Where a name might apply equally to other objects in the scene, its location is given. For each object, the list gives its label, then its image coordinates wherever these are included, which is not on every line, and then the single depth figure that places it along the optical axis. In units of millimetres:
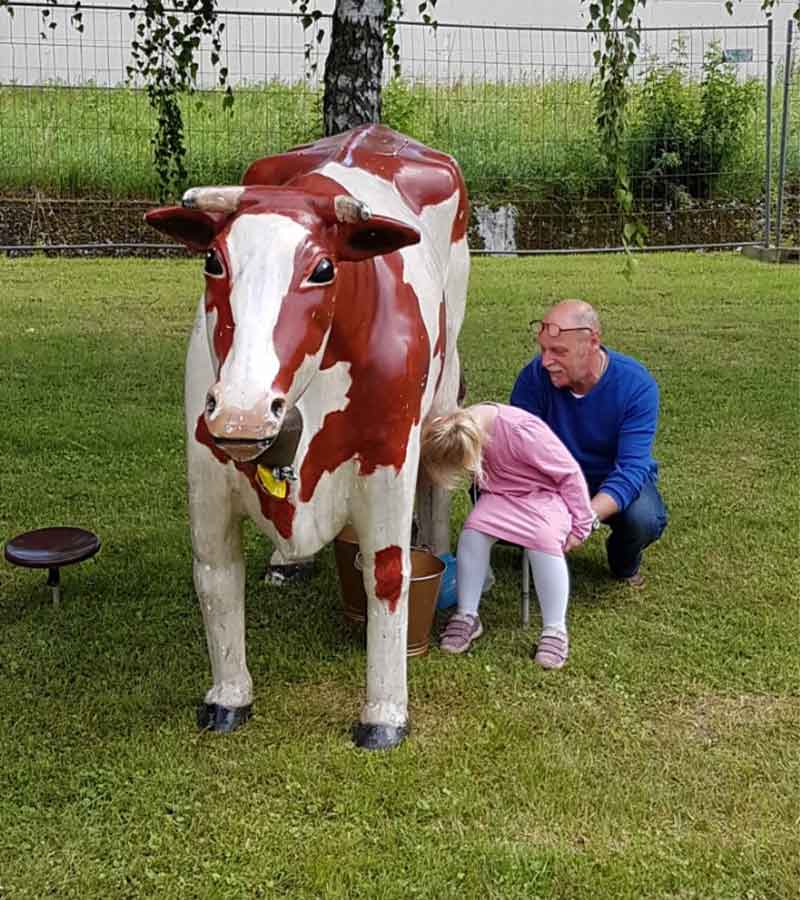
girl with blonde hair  4070
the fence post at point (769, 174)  12234
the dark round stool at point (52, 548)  4176
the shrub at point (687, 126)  13180
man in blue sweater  4355
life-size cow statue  2656
